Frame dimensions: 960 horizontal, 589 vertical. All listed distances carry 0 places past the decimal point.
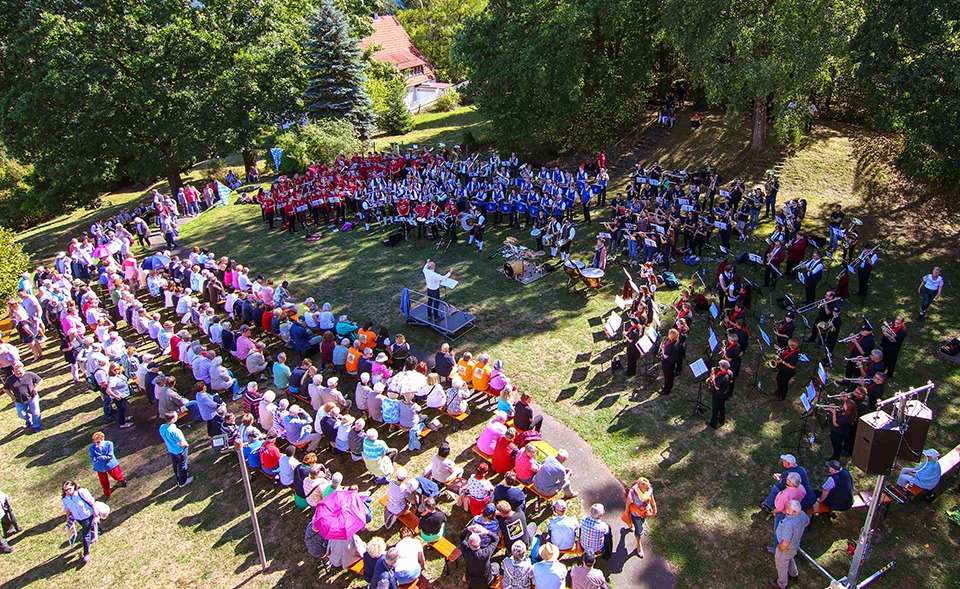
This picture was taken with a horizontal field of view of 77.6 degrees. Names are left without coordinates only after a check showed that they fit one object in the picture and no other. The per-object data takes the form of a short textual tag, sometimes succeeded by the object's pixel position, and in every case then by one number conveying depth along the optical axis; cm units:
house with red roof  5141
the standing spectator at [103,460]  1114
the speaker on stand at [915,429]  880
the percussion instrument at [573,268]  1736
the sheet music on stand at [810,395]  1073
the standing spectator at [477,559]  829
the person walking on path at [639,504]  919
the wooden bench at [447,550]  927
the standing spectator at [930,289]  1473
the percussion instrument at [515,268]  1856
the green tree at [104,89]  2420
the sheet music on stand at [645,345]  1291
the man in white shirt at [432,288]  1605
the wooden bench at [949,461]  1035
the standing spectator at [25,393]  1352
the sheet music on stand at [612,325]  1438
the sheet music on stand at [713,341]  1243
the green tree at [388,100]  3988
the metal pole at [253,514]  866
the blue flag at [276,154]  3209
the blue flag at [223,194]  2970
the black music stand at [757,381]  1307
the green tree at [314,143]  3147
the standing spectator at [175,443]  1135
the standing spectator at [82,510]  1009
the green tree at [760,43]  1902
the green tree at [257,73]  2814
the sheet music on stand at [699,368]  1191
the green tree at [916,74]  1580
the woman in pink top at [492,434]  1099
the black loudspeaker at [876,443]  820
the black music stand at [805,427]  1085
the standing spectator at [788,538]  845
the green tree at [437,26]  5662
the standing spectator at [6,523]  1074
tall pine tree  3340
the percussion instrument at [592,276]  1716
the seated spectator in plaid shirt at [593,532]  884
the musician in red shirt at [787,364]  1203
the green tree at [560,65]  2519
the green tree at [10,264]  2011
